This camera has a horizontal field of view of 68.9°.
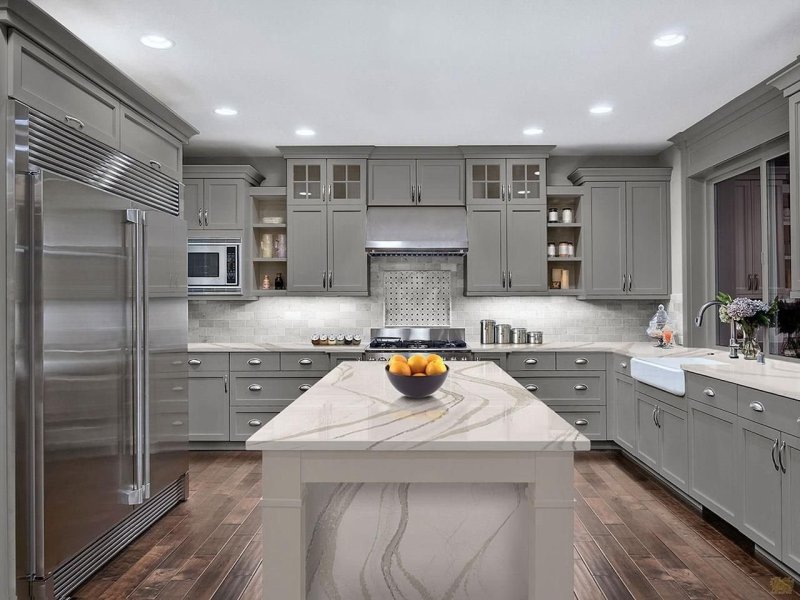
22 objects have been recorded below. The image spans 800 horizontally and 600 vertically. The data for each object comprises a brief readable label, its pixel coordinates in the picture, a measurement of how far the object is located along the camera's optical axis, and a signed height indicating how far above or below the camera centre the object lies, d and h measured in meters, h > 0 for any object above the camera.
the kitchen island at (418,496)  1.74 -0.65
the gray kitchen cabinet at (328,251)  5.38 +0.50
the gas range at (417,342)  5.05 -0.35
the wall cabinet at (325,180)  5.41 +1.16
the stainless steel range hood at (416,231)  5.26 +0.66
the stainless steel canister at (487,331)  5.46 -0.26
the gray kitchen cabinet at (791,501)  2.58 -0.90
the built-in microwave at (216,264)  5.29 +0.38
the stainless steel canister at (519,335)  5.46 -0.30
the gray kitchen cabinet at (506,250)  5.40 +0.49
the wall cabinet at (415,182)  5.40 +1.13
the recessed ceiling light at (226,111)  4.29 +1.45
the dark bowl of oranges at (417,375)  2.29 -0.28
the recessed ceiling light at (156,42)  3.13 +1.44
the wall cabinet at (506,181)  5.41 +1.14
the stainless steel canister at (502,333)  5.44 -0.28
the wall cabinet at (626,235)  5.39 +0.62
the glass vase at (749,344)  3.88 -0.29
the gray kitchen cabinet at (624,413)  4.62 -0.92
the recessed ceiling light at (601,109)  4.25 +1.43
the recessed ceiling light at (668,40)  3.11 +1.42
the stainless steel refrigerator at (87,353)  2.37 -0.22
